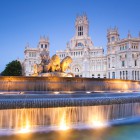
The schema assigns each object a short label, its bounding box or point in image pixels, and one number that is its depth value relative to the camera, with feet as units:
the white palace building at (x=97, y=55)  235.40
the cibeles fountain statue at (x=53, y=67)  59.11
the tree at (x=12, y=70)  192.54
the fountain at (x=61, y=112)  29.30
